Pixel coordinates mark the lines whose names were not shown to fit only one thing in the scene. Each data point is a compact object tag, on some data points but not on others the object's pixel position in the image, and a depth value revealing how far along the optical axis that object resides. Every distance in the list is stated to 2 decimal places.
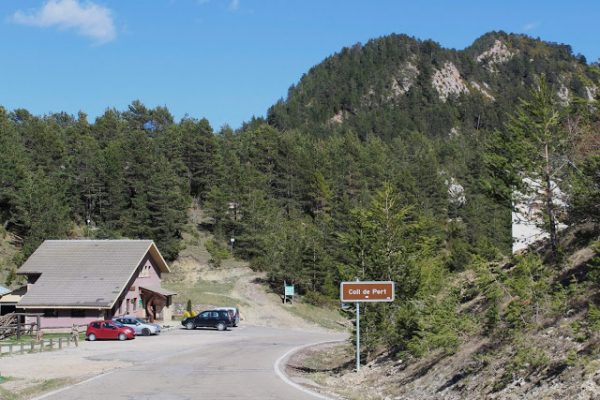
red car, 40.44
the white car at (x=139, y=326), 42.62
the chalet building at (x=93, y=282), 46.72
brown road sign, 22.78
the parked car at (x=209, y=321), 48.66
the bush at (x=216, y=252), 75.50
